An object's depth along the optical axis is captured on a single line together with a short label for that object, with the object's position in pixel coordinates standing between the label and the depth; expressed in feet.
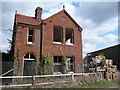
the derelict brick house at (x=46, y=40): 47.54
